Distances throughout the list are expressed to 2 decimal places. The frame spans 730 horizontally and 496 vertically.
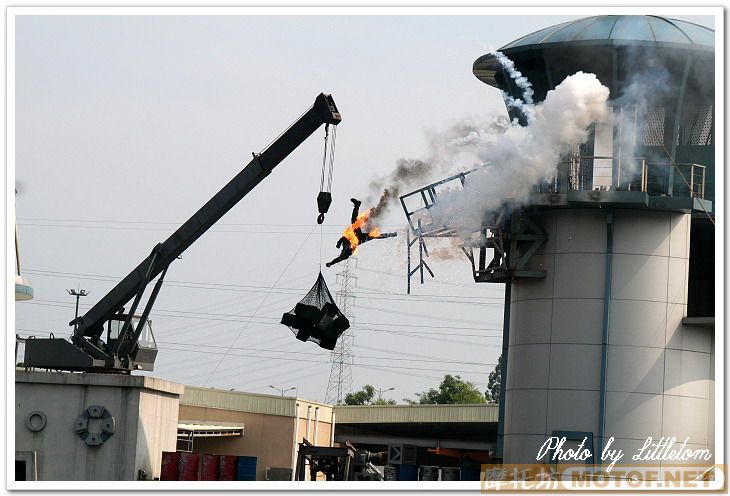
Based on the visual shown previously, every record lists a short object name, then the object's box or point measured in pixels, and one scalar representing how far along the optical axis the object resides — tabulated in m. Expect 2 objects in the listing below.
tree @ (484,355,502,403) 171.38
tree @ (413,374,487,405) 173.62
